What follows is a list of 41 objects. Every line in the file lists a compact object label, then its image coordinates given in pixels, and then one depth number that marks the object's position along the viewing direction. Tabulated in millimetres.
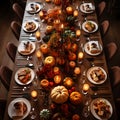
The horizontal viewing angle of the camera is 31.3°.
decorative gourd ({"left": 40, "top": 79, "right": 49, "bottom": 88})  2844
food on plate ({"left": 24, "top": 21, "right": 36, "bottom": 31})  3691
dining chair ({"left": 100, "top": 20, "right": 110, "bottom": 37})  3772
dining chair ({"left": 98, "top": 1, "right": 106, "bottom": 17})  4148
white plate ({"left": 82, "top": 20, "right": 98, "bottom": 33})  3634
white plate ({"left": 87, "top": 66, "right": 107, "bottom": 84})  2944
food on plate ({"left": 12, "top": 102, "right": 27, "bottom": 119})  2655
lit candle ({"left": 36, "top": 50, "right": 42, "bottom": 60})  3143
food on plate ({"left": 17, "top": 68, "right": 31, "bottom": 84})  2994
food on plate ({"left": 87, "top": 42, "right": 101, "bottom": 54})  3299
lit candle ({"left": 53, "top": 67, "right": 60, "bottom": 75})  2969
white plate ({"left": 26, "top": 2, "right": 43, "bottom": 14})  4023
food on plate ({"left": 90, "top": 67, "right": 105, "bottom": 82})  2971
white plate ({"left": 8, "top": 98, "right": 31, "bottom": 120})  2669
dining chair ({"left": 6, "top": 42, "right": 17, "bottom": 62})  3436
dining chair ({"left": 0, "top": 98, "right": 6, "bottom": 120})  3016
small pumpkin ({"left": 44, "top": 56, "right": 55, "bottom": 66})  3039
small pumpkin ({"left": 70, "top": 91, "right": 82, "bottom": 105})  2662
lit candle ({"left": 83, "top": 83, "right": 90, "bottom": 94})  2771
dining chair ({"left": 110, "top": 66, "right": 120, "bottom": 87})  3104
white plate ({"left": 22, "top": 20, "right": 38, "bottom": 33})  3686
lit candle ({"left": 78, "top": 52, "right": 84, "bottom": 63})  3118
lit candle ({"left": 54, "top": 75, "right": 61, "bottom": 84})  2877
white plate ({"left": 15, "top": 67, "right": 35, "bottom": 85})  2970
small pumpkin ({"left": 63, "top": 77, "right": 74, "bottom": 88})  2838
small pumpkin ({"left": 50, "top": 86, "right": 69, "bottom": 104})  2643
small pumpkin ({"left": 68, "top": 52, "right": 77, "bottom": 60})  3142
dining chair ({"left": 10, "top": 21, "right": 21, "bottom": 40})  3794
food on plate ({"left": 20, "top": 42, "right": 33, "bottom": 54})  3350
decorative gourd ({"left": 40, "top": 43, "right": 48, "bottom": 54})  3239
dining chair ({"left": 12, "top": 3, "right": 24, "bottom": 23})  4165
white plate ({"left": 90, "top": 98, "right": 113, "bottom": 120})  2632
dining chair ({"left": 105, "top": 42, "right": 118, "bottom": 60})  3407
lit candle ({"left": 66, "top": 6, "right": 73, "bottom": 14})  3863
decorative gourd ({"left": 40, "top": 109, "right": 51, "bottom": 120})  2553
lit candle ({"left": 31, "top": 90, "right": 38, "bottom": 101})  2736
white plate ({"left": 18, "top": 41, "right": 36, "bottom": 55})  3342
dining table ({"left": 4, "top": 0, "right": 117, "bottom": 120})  2670
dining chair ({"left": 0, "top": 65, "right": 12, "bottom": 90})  3095
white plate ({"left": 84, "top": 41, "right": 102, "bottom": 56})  3302
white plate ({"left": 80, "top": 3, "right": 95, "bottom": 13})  3988
